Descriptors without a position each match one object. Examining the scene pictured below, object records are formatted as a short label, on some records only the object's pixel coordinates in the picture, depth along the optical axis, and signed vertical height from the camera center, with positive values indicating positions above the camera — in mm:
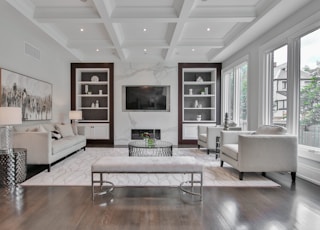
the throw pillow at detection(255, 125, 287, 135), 3073 -291
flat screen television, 6198 +518
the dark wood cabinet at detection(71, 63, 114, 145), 6128 +497
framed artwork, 3427 +391
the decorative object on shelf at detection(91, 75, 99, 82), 6299 +1194
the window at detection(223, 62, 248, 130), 4936 +609
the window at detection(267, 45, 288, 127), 3518 +621
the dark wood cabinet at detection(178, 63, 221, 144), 6158 +590
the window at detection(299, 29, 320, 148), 2858 +396
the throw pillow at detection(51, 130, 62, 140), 4218 -543
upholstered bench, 2252 -684
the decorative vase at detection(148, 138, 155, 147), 3715 -611
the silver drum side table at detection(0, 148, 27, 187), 2641 -851
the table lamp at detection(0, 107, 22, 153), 2644 -74
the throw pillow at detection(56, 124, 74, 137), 4623 -457
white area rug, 2741 -1084
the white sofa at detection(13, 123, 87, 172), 3223 -613
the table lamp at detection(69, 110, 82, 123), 5371 -75
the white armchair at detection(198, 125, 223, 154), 4550 -581
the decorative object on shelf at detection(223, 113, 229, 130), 4294 -281
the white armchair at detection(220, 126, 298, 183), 2852 -633
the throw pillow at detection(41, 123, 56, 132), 4259 -352
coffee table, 3609 -762
